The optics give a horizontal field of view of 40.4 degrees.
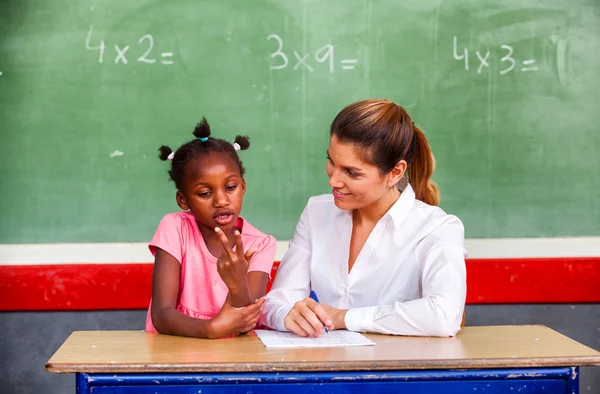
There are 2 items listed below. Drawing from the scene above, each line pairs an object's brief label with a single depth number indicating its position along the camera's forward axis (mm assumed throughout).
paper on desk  1932
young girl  2320
